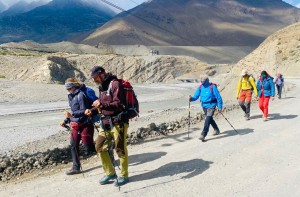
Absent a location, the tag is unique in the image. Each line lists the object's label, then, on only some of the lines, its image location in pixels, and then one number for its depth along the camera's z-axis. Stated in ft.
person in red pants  43.97
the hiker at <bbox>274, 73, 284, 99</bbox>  72.61
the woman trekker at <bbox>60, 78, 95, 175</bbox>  24.76
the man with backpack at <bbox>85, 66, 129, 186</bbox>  21.50
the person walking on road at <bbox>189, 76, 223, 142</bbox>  33.19
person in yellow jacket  44.16
